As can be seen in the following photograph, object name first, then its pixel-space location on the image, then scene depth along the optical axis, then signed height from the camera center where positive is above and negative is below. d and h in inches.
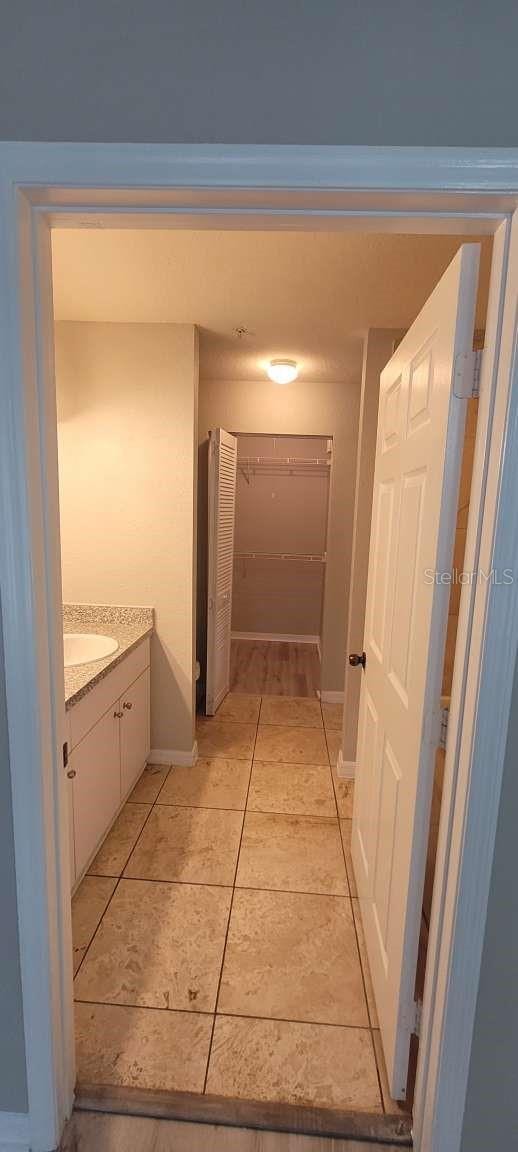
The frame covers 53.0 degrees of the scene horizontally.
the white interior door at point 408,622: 40.0 -10.9
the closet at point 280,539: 203.6 -14.2
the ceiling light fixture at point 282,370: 112.1 +28.8
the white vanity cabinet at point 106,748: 72.4 -40.0
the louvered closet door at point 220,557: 125.1 -14.4
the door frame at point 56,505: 31.7 +0.5
